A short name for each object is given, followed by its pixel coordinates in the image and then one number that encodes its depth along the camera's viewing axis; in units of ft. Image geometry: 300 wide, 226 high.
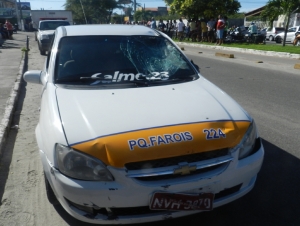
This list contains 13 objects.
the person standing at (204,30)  77.30
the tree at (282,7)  58.70
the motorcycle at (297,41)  67.35
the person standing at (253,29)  77.00
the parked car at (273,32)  96.45
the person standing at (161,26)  98.54
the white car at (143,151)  7.77
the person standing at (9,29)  92.72
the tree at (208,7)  80.80
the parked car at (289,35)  87.25
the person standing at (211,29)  73.87
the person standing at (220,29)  64.90
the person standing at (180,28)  84.91
